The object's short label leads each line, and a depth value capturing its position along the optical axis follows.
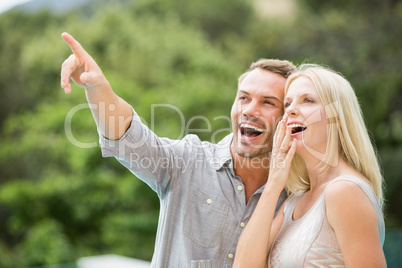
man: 2.71
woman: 2.55
